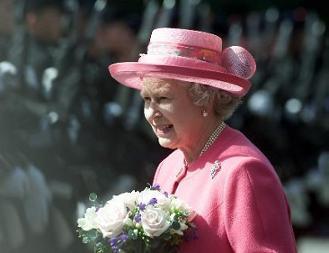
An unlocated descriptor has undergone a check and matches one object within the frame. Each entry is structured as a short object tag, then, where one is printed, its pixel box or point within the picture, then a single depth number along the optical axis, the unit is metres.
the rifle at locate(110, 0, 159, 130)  18.14
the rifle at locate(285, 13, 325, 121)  27.46
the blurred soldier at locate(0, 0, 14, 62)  13.70
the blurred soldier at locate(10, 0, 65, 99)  14.21
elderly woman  7.70
